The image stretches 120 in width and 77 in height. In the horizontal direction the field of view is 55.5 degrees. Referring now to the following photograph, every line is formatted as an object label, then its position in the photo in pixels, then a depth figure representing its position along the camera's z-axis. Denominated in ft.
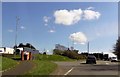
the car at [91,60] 69.09
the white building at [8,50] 144.40
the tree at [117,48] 116.29
